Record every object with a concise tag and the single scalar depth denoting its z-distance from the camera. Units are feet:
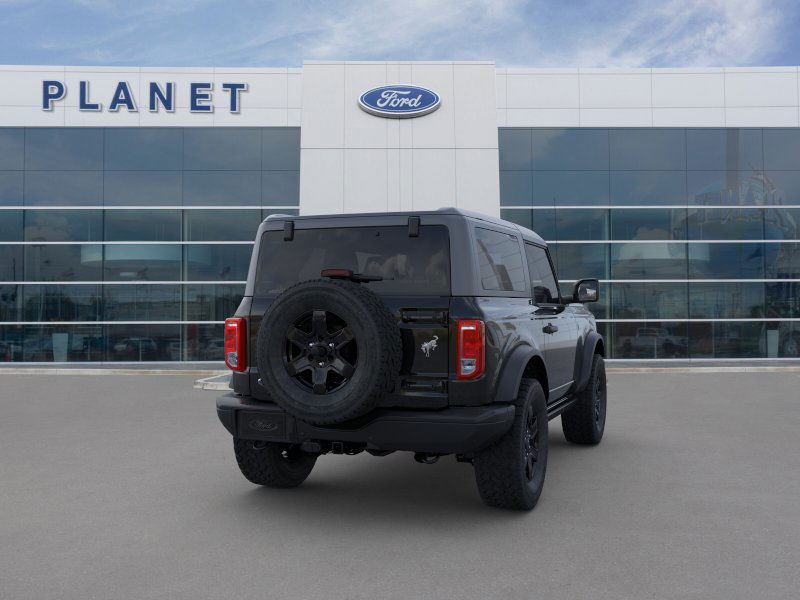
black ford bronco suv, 15.26
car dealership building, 72.90
